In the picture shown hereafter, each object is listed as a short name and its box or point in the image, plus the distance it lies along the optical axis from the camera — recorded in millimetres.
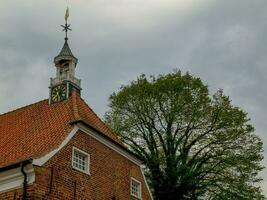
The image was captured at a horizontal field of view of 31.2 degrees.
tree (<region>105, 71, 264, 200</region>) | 27922
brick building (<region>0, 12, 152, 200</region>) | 15828
